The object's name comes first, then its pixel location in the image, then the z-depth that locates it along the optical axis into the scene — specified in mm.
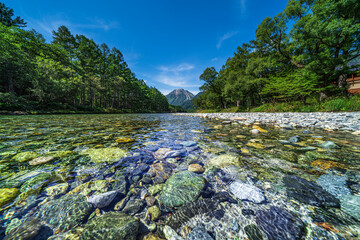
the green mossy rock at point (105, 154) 1973
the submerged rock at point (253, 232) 828
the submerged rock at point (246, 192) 1135
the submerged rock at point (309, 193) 1058
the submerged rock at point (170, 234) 837
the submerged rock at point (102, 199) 1073
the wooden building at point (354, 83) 18586
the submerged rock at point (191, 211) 955
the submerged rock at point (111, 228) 809
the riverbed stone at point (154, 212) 982
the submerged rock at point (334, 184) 1153
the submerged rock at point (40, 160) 1750
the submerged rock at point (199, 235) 823
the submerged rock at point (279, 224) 819
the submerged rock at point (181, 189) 1179
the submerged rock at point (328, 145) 2414
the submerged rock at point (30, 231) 775
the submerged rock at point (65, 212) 897
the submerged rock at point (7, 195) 1041
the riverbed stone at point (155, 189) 1291
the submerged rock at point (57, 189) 1202
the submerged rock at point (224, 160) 1875
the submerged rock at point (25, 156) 1872
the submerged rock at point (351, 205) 942
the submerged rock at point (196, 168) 1698
